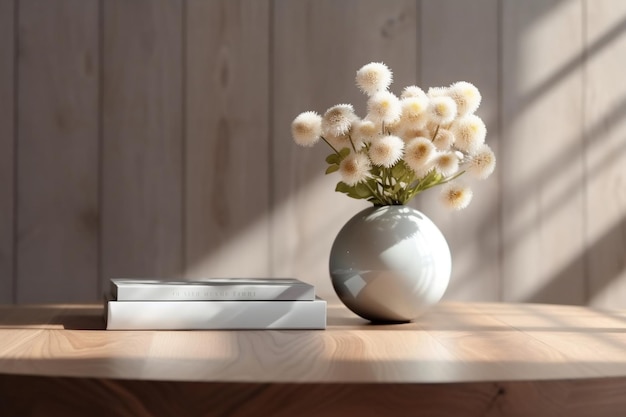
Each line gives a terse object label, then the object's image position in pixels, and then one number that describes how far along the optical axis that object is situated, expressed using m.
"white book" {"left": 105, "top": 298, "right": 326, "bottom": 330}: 1.11
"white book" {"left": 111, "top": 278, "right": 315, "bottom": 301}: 1.11
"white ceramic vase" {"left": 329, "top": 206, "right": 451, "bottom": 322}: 1.18
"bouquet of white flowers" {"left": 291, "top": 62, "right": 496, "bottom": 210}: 1.16
